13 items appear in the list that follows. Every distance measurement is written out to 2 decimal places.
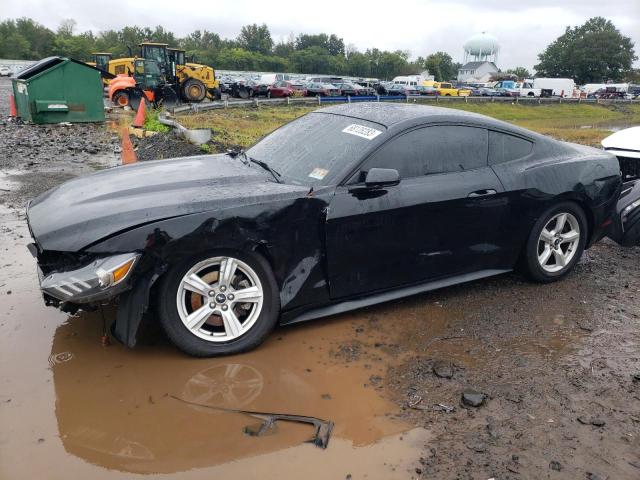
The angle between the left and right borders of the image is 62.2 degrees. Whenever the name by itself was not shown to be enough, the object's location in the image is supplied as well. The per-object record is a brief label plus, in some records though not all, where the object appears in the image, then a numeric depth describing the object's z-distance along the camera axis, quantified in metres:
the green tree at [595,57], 96.94
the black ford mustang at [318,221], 3.11
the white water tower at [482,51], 114.69
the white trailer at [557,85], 63.34
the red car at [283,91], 34.78
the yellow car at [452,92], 43.88
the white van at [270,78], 43.83
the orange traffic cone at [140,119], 13.95
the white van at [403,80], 67.24
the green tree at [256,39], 115.00
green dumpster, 14.99
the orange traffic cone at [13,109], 16.54
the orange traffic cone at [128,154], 8.75
